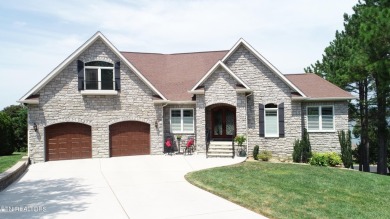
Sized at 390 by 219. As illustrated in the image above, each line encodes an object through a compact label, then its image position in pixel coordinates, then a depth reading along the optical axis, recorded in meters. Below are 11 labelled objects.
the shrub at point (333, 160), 18.28
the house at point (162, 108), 17.97
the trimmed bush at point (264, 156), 18.54
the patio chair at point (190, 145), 19.38
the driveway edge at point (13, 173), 10.98
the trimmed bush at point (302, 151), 18.91
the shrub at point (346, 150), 18.84
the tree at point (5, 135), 21.23
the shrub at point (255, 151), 18.78
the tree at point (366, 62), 17.58
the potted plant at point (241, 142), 18.52
